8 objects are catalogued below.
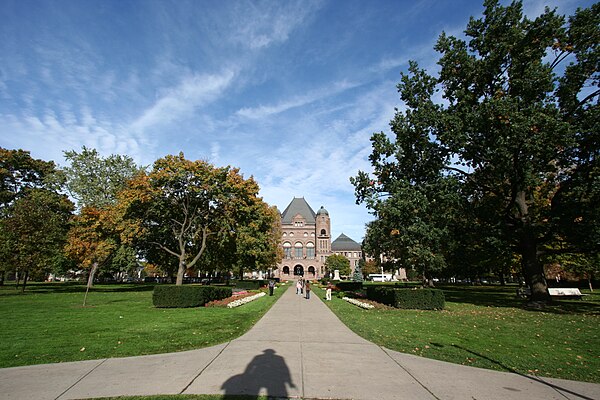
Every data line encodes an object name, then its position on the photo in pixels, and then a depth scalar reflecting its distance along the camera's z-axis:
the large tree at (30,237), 26.47
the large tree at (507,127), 18.06
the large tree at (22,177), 38.84
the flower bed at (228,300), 20.31
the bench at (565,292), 25.03
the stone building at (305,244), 95.50
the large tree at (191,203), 25.66
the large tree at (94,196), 29.78
